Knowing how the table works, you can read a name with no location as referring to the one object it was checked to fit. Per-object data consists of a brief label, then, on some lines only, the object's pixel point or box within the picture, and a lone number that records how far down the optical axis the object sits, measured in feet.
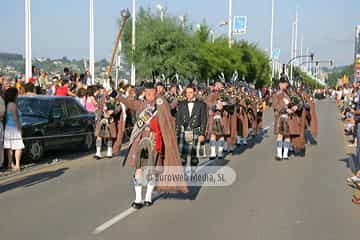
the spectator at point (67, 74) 69.51
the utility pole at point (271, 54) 215.51
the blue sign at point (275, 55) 215.37
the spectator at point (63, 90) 58.51
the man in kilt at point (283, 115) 47.24
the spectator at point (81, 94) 59.47
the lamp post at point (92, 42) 89.25
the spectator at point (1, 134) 31.65
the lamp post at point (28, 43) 66.95
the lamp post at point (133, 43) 107.82
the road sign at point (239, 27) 145.59
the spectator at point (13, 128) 37.11
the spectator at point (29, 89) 53.93
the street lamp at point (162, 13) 110.84
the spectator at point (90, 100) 57.05
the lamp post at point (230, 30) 156.11
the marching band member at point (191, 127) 34.27
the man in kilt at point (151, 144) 27.32
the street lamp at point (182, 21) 110.22
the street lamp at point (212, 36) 143.85
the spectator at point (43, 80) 68.46
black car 41.91
